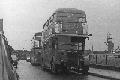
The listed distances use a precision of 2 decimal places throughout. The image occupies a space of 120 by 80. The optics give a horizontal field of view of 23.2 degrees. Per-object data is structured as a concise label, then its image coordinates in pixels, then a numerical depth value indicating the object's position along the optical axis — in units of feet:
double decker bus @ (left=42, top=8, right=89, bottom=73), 80.02
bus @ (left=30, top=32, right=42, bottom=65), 144.87
